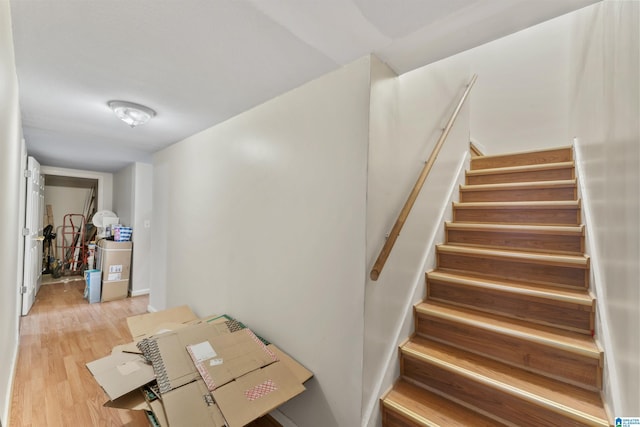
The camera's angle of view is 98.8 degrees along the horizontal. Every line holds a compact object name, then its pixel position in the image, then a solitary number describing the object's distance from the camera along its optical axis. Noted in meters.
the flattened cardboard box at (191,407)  1.33
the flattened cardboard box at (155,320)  2.20
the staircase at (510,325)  1.39
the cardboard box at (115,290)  4.17
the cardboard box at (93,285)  4.09
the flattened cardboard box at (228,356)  1.54
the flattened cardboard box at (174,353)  1.53
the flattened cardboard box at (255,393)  1.36
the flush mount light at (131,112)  2.07
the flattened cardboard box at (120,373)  1.49
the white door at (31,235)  3.38
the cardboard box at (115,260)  4.24
